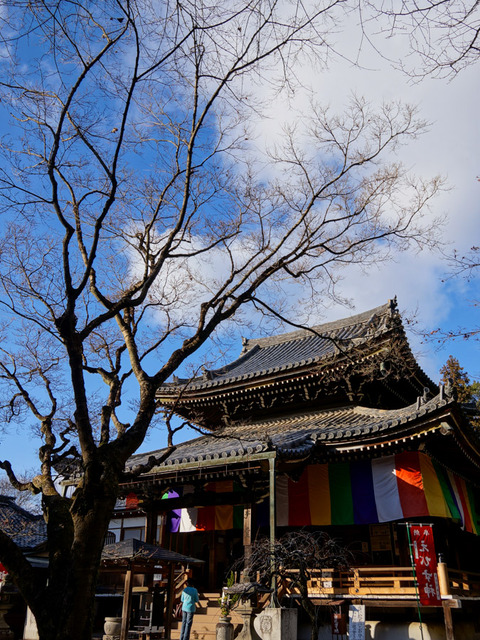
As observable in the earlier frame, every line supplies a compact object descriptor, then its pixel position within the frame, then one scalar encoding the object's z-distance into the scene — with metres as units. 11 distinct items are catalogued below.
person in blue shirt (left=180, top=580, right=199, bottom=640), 10.51
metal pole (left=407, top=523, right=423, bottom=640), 10.02
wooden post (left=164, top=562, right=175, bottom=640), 11.35
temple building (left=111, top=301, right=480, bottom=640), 11.32
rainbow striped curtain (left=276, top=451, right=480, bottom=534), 12.20
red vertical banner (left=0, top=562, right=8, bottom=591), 15.33
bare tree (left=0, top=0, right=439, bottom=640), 5.27
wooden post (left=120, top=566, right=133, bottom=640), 10.83
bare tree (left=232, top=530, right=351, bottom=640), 8.89
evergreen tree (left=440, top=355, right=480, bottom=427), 26.66
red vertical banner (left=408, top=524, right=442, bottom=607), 10.23
